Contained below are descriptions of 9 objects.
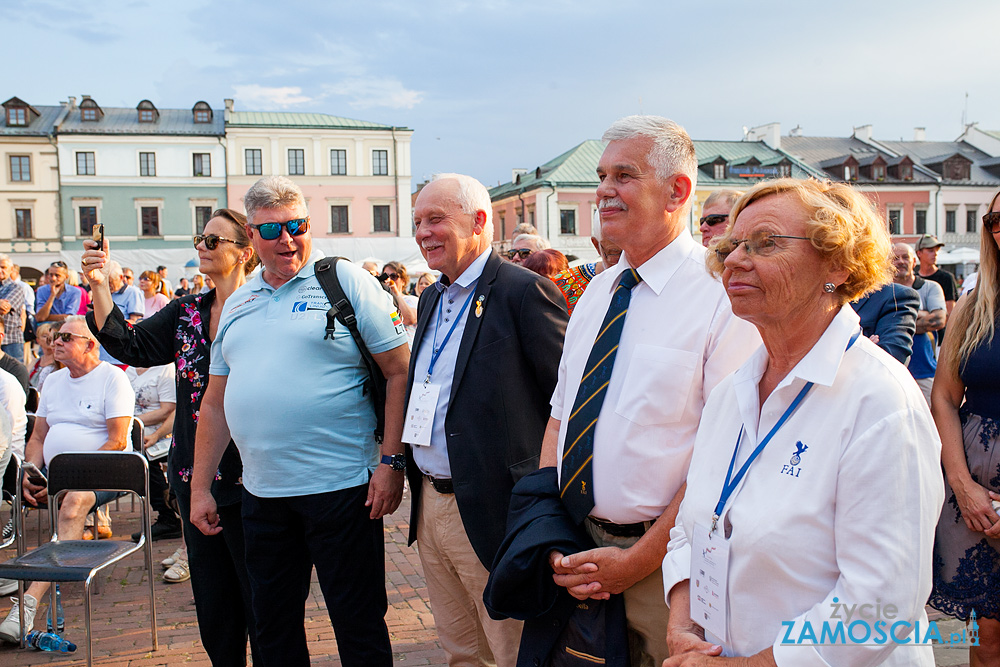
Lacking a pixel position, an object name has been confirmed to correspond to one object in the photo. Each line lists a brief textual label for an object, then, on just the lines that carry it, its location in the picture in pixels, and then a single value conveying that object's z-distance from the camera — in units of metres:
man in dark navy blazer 2.58
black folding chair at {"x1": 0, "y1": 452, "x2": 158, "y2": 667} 4.04
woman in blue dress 2.57
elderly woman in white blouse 1.39
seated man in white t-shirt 4.89
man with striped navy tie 1.99
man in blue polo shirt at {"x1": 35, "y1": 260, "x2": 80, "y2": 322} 10.69
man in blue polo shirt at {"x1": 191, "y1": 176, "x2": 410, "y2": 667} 2.85
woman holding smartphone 3.24
